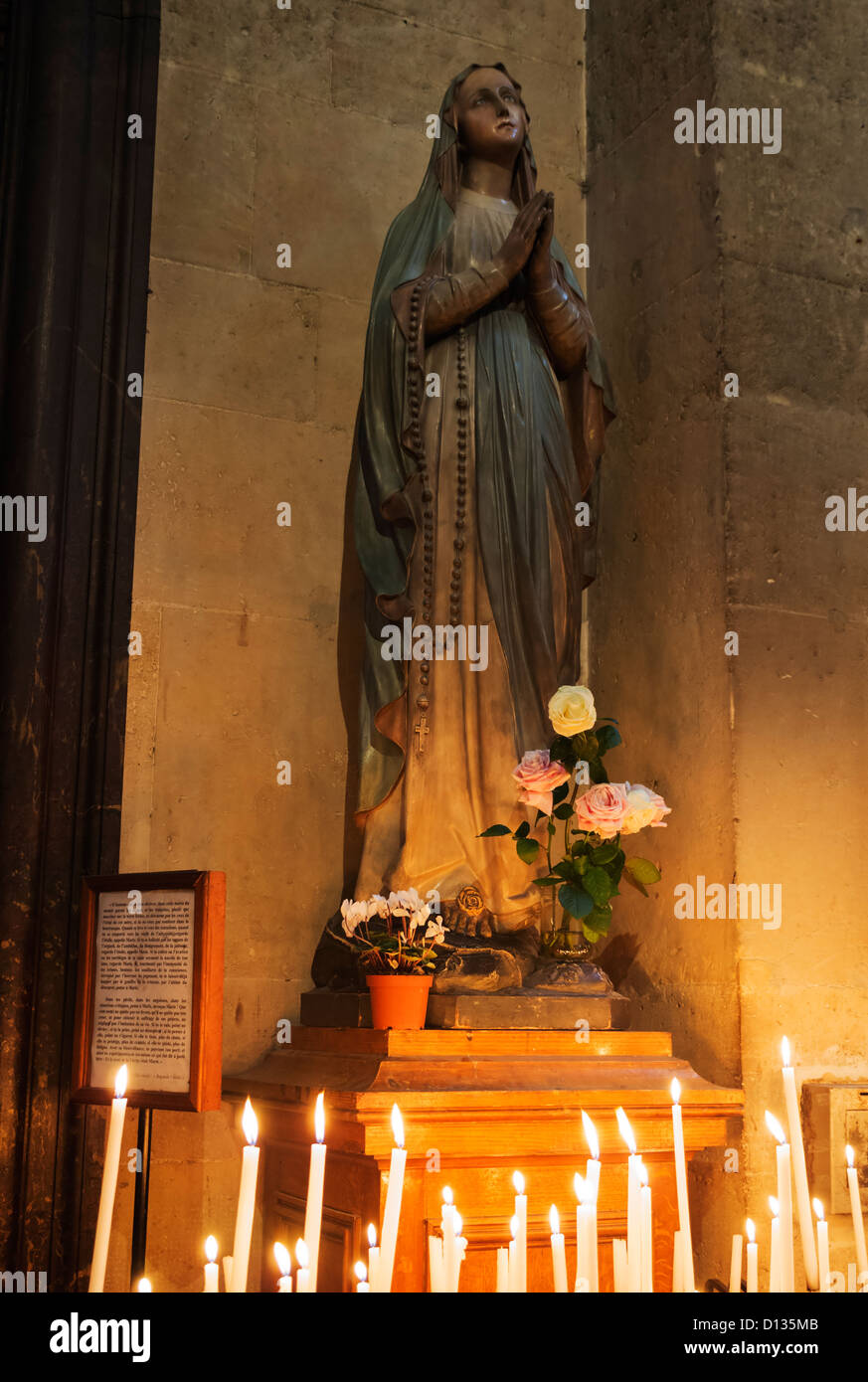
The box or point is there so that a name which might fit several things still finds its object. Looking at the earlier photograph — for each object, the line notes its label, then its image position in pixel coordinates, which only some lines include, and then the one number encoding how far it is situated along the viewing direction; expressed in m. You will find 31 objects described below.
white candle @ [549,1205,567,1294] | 1.68
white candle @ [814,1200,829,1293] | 1.75
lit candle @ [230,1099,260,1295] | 1.51
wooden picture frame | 2.71
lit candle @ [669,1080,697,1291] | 1.72
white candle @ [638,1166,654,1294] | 1.60
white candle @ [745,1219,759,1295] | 1.94
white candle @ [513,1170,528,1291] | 1.60
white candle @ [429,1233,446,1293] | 1.60
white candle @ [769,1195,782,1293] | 1.59
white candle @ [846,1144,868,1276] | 1.84
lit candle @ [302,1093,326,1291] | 1.58
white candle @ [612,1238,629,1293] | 1.69
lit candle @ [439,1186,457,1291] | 1.61
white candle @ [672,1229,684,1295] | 1.73
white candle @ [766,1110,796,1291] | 1.58
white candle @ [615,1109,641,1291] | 1.62
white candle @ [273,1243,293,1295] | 1.56
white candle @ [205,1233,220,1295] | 1.56
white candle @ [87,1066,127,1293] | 1.72
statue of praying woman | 3.50
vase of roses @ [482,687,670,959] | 3.34
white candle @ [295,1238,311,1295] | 1.56
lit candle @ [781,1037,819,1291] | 1.66
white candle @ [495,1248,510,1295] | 1.77
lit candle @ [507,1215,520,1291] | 1.62
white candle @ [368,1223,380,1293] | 1.59
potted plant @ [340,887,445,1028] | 3.10
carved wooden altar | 2.88
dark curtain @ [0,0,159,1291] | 3.57
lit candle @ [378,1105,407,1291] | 1.56
